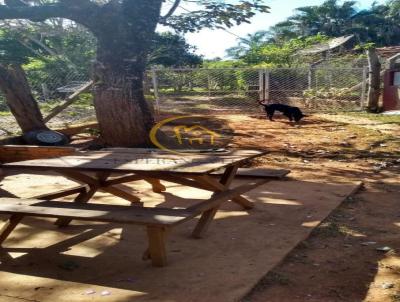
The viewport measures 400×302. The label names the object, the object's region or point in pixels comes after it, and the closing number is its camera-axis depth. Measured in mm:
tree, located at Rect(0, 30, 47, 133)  9266
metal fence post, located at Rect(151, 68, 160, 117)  14891
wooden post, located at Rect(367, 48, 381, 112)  15023
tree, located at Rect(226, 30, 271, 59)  43009
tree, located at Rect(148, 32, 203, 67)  29094
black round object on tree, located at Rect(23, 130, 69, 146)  8836
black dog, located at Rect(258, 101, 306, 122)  13234
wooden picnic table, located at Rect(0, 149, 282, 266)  3289
